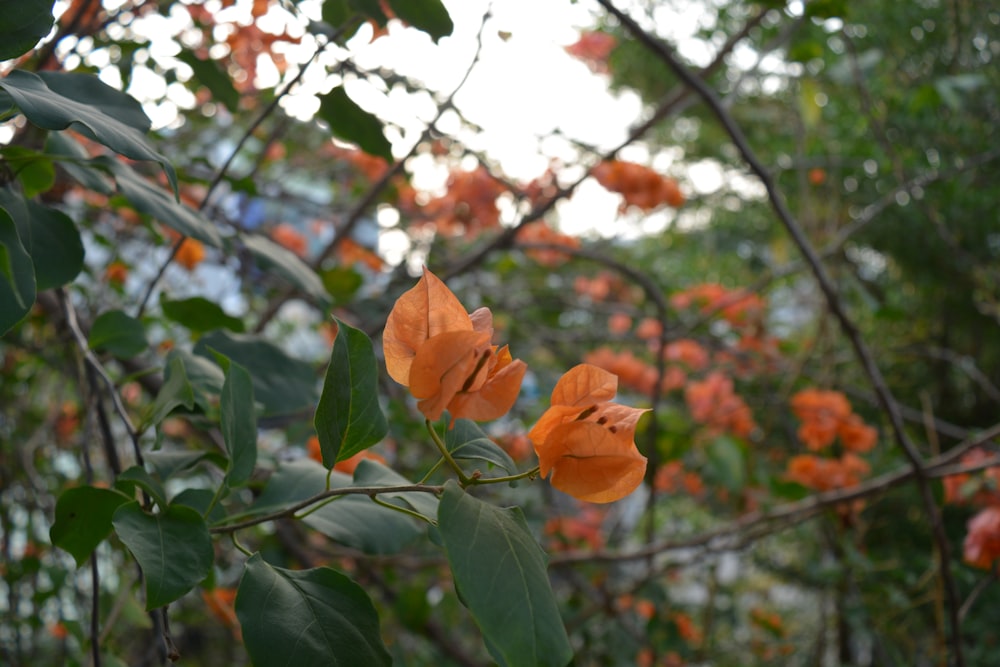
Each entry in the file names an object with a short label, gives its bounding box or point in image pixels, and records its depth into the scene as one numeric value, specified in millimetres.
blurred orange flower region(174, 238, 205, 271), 1484
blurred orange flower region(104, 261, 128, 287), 1447
